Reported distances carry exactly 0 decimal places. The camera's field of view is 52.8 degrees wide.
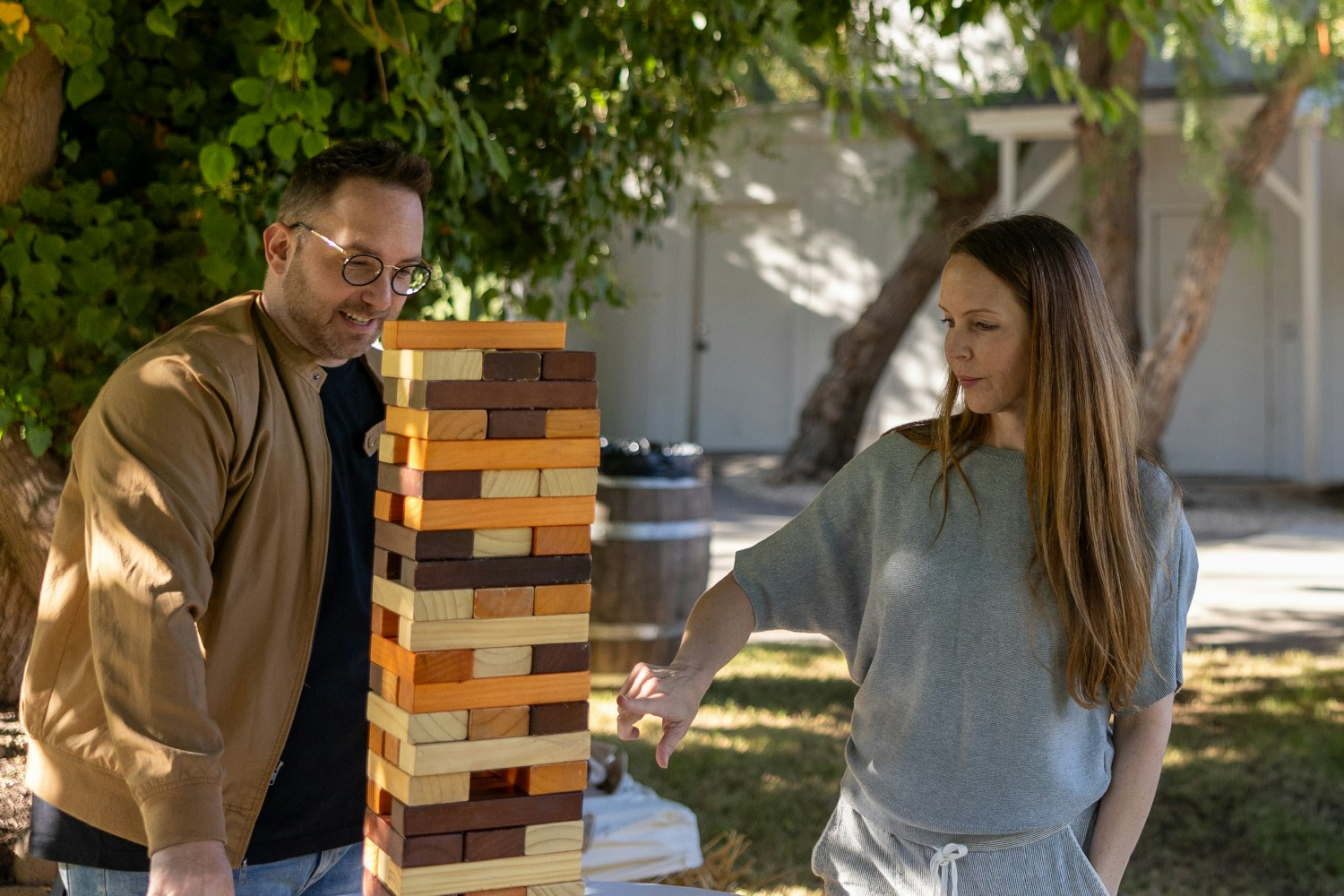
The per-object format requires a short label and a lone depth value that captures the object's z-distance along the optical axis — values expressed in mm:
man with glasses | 1448
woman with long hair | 1644
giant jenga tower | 1350
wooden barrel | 5238
